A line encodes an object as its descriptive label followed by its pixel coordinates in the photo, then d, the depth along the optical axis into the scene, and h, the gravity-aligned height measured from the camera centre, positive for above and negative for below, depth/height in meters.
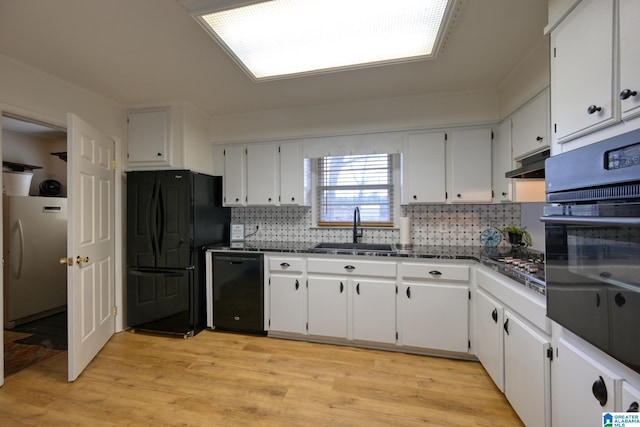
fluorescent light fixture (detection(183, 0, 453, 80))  1.36 +1.07
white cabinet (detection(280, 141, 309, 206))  2.92 +0.42
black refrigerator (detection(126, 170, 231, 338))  2.68 -0.41
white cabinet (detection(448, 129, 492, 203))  2.48 +0.45
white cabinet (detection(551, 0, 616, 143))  0.91 +0.55
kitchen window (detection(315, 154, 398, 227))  2.98 +0.28
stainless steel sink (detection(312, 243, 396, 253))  2.85 -0.37
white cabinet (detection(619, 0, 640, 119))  0.81 +0.49
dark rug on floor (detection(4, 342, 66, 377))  2.15 -1.26
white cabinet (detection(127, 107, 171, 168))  2.75 +0.81
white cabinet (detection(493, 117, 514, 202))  2.25 +0.45
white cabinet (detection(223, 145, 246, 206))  3.07 +0.45
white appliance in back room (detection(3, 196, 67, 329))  3.00 -0.53
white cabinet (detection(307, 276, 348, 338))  2.47 -0.90
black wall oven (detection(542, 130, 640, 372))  0.76 -0.11
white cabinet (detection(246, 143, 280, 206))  2.99 +0.45
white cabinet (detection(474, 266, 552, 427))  1.29 -0.78
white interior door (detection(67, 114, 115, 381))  1.97 -0.24
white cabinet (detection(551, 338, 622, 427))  0.88 -0.66
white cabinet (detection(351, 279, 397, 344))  2.36 -0.89
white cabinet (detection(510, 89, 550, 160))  1.74 +0.63
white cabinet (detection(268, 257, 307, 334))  2.57 -0.82
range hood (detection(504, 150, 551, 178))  1.47 +0.27
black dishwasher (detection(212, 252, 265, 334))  2.67 -0.82
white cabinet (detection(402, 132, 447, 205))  2.59 +0.44
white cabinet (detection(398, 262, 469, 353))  2.21 -0.81
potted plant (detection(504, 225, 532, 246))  2.27 -0.21
